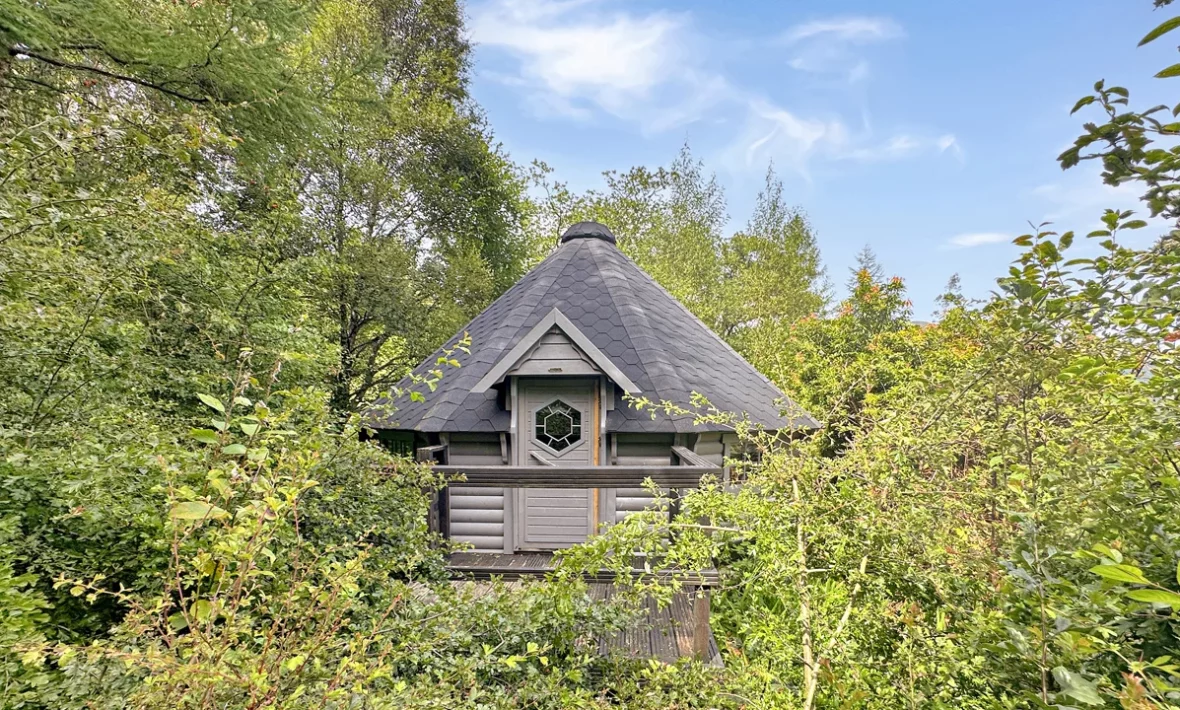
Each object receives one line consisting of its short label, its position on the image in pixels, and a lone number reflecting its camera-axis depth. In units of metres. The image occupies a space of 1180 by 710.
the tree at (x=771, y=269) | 16.08
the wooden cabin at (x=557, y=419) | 5.17
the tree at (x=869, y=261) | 21.61
